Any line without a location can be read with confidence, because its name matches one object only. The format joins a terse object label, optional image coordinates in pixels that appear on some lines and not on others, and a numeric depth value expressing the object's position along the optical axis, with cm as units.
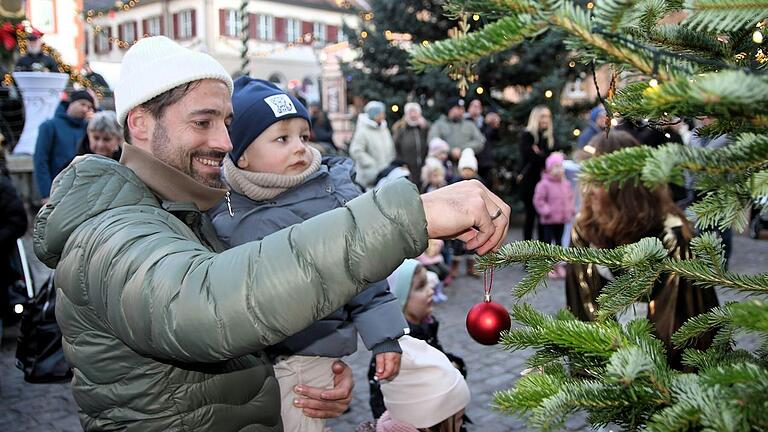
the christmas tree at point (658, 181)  90
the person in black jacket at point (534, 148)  970
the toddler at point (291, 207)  262
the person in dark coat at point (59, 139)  698
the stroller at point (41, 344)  411
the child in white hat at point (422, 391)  283
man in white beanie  115
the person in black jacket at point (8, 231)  555
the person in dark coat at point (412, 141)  1045
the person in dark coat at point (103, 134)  559
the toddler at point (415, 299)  419
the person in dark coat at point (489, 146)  1100
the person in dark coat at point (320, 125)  1137
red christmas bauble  198
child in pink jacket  874
